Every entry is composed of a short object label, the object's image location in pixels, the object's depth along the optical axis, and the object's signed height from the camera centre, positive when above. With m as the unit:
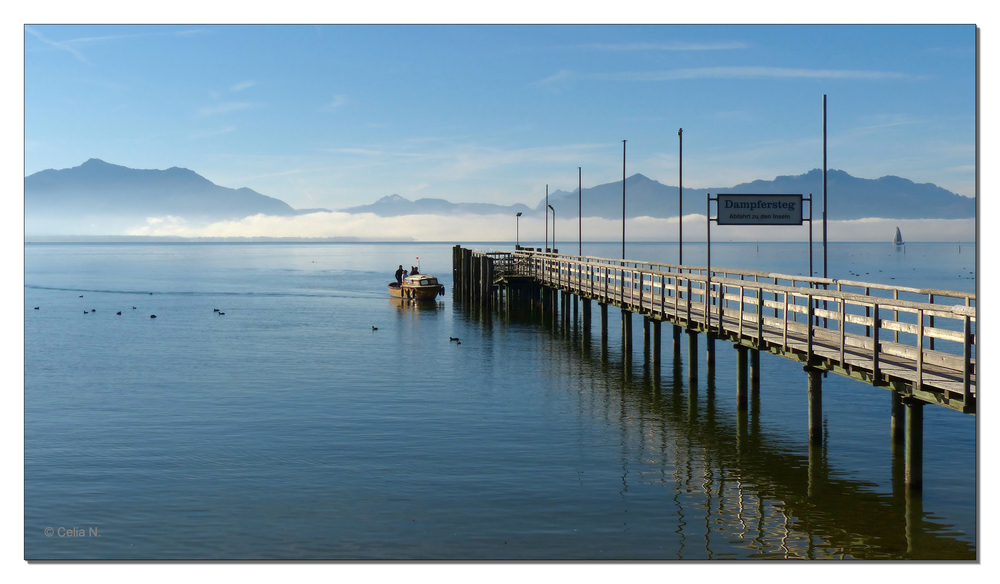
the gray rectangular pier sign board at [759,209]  23.98 +1.74
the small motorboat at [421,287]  61.97 -0.99
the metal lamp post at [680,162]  30.86 +3.97
